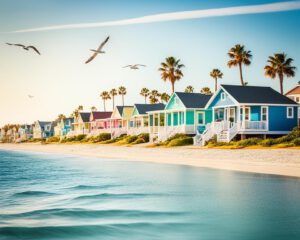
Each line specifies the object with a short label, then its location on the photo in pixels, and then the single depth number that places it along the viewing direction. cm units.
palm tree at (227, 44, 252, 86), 6028
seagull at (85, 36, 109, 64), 1668
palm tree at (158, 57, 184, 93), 6919
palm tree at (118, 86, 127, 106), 11219
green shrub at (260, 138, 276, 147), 3192
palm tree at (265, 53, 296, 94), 5822
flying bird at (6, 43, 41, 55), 1849
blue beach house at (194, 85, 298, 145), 3819
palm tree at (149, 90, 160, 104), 10012
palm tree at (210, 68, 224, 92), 7781
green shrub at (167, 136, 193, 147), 4153
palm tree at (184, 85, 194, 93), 9597
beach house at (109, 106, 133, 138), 6688
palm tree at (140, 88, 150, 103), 10312
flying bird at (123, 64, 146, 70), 2178
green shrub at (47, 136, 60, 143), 9430
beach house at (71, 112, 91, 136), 8891
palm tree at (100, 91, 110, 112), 12138
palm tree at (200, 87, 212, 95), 9338
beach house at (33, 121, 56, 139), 14000
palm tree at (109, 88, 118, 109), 11620
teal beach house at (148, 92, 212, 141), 4705
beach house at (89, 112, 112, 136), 7978
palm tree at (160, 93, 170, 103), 9616
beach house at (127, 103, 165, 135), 6168
